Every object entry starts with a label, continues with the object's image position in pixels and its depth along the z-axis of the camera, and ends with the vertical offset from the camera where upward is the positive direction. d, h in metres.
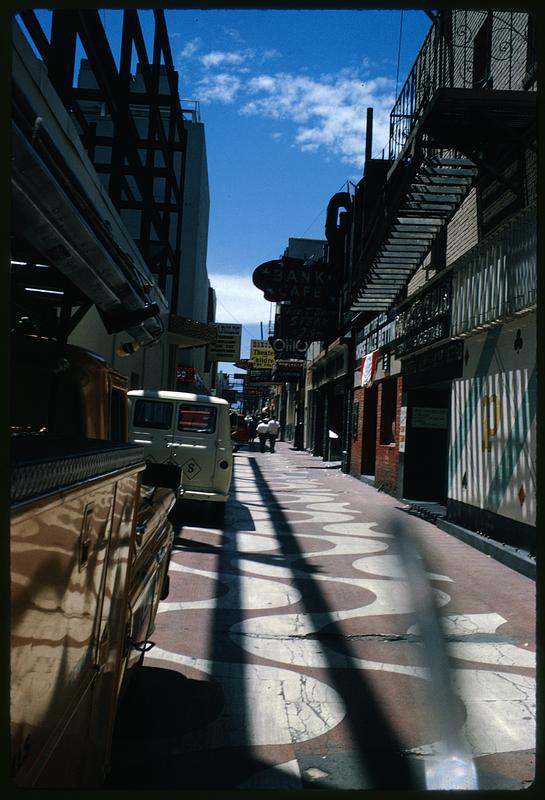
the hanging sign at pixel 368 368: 19.86 +1.88
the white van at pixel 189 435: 11.43 -0.11
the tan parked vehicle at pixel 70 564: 1.53 -0.38
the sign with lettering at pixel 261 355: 49.44 +5.20
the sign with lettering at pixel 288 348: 38.50 +4.46
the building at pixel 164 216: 17.80 +7.92
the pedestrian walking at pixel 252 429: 46.97 +0.15
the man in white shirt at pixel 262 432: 34.80 -0.02
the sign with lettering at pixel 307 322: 24.02 +3.64
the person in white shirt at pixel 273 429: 34.62 +0.14
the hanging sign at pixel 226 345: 40.91 +4.81
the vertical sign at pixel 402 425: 15.48 +0.26
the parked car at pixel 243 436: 32.64 -0.26
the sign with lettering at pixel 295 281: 22.72 +4.81
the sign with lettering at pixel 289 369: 42.72 +3.68
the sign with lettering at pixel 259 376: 50.59 +3.89
